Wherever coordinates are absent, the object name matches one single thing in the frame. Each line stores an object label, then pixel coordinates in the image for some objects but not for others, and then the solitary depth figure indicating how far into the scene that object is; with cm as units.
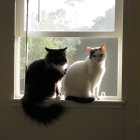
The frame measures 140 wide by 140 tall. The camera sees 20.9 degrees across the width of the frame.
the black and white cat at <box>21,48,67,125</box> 263
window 277
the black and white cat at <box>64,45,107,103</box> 265
